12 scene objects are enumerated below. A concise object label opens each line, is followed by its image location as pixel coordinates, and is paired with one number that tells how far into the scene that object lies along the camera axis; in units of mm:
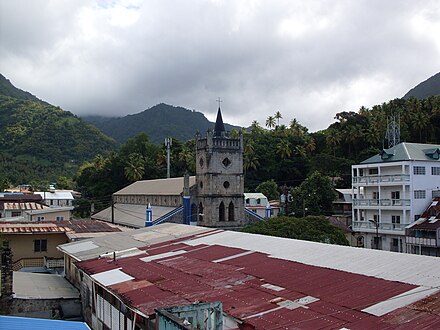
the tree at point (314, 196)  52938
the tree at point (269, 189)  68188
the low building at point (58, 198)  66688
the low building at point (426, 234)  33250
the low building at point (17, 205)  47688
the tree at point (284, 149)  78131
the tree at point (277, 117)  103125
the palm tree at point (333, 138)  74388
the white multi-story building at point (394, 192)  37906
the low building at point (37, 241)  27328
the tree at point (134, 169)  73688
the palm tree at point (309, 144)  80919
